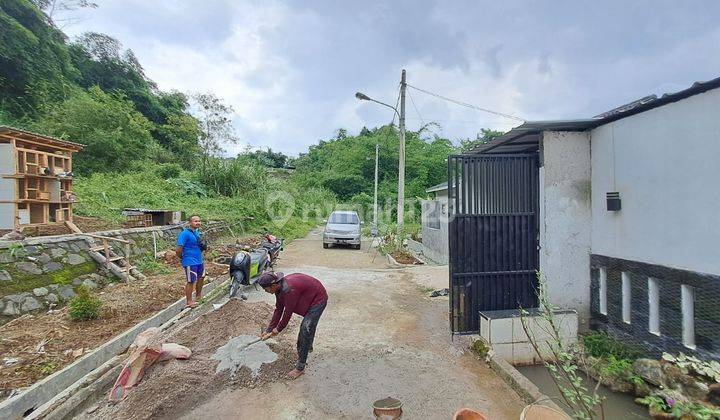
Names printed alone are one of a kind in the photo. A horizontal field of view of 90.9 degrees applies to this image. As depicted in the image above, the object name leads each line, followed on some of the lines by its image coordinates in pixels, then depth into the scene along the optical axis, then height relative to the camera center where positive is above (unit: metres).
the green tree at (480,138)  34.56 +7.07
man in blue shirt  6.25 -0.73
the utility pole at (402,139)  12.73 +2.54
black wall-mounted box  4.99 +0.07
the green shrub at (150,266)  8.55 -1.31
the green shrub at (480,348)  4.77 -1.93
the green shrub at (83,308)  5.38 -1.44
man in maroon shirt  4.10 -1.14
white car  15.77 -1.02
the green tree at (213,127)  23.53 +5.73
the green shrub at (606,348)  4.90 -2.02
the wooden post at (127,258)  7.56 -0.97
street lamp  13.15 +4.18
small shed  9.97 -0.13
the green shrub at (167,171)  19.09 +2.31
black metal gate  5.24 -0.40
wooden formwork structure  7.25 +0.79
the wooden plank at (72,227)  8.15 -0.30
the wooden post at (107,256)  7.49 -0.90
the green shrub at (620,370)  4.50 -2.14
